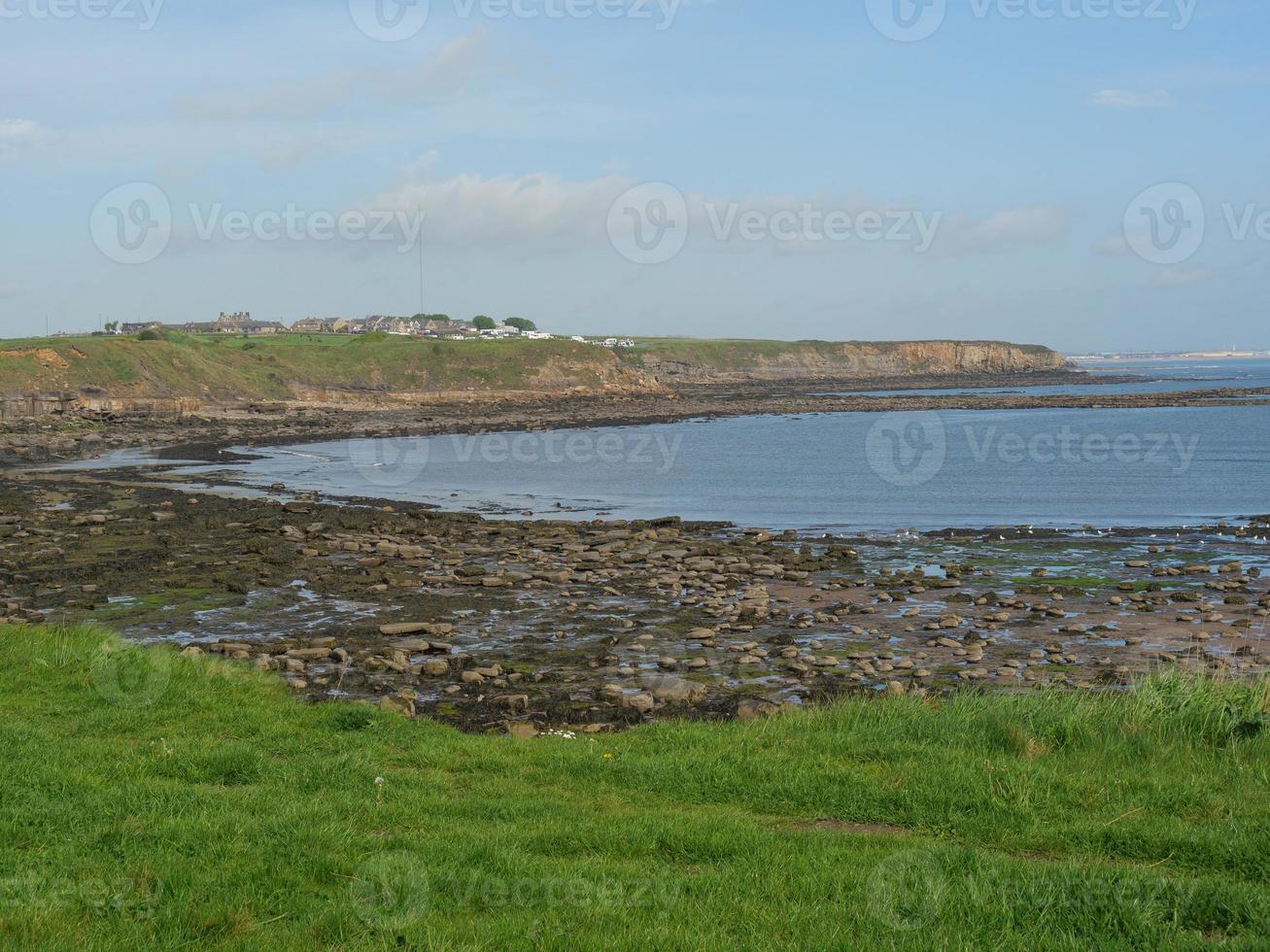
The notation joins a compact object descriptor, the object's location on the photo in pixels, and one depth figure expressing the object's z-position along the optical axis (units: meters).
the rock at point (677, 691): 15.27
